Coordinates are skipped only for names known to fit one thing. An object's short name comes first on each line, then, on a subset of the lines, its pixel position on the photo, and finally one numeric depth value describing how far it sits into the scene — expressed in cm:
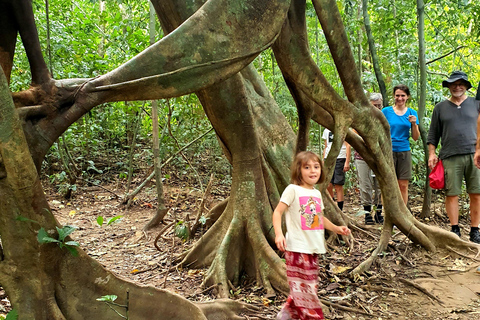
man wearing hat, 475
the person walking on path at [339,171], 613
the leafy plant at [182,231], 489
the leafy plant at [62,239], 188
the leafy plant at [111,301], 207
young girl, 266
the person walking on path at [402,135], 542
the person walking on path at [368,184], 580
